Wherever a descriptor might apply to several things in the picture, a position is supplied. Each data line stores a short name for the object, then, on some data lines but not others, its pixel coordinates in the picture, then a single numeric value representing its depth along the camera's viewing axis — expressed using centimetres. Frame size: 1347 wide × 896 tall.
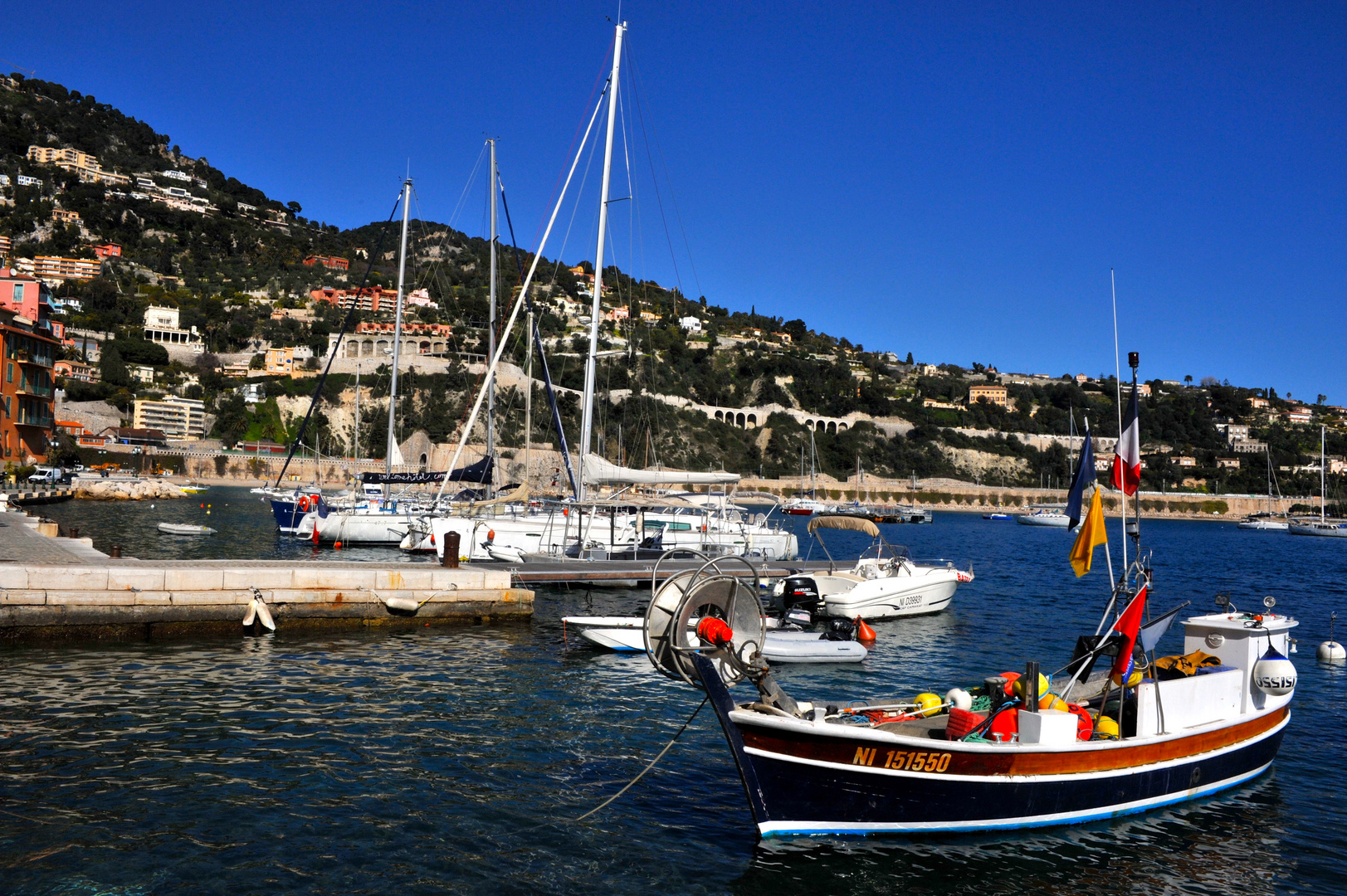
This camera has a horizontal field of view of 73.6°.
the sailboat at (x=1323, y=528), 8994
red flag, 944
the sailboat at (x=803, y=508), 8887
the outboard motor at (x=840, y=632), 1828
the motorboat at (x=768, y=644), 1708
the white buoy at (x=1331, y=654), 1969
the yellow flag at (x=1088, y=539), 977
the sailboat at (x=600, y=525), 2588
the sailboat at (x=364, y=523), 3403
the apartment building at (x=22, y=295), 5912
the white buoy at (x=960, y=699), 905
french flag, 1009
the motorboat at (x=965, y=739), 826
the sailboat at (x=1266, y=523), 10219
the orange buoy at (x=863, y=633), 1927
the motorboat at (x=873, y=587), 2114
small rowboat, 3672
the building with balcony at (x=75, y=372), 10438
